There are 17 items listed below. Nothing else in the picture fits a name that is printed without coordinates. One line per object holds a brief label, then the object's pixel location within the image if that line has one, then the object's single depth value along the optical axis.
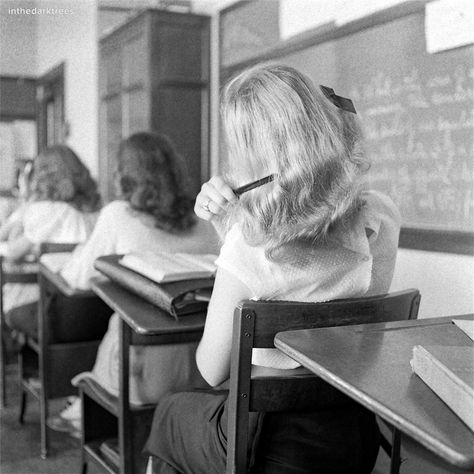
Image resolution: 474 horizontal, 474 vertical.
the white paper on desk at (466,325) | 0.95
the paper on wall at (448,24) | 1.94
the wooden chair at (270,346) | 1.00
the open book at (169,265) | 1.42
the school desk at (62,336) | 2.32
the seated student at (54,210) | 2.93
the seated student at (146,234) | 1.77
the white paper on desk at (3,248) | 2.97
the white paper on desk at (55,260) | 2.13
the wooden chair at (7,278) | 2.70
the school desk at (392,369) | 0.65
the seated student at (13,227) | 3.18
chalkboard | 2.05
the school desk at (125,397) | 1.31
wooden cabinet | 3.86
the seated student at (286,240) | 1.08
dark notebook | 1.36
